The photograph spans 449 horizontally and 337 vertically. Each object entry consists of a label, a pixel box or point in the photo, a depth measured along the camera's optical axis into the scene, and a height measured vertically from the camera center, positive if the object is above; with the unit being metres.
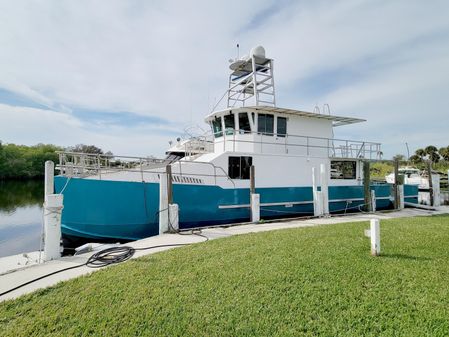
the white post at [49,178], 5.27 +0.13
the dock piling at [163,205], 6.92 -0.59
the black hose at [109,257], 4.53 -1.34
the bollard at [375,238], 4.28 -0.99
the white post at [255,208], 8.41 -0.88
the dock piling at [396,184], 12.25 -0.34
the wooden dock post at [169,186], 7.18 -0.10
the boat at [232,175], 7.45 +0.20
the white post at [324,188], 9.58 -0.35
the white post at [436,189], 14.12 -0.71
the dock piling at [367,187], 11.57 -0.43
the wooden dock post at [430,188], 13.96 -0.64
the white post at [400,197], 12.24 -0.94
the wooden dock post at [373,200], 11.36 -1.00
